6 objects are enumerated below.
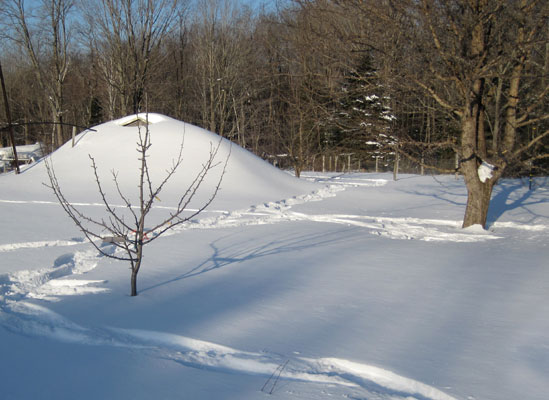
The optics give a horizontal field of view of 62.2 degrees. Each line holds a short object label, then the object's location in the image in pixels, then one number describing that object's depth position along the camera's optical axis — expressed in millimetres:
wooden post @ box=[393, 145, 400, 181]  21338
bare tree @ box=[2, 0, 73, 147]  28312
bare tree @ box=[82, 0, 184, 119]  29822
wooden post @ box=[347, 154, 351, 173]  29875
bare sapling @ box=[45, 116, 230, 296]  4621
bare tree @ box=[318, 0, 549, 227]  7504
